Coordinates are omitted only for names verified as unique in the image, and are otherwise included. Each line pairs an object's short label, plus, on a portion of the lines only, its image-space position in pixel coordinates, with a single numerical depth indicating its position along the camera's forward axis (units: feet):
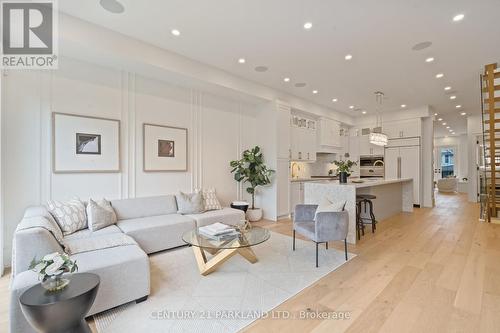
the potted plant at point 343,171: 14.52
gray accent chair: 9.99
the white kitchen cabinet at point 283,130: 18.16
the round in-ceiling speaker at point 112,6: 8.71
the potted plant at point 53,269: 5.12
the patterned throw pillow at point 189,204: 13.52
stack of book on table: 9.14
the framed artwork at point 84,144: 10.97
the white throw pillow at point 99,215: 10.26
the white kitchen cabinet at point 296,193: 19.81
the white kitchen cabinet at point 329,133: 23.26
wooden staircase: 14.75
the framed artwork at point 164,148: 13.69
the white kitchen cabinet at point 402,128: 23.71
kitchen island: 12.59
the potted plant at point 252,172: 17.40
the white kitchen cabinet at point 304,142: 20.39
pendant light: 17.78
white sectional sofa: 5.98
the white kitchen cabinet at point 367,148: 26.37
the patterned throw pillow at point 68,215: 9.74
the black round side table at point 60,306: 4.79
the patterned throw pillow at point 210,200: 14.62
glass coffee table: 8.49
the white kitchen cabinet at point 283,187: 18.25
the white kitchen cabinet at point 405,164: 23.67
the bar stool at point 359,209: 13.78
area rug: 6.33
